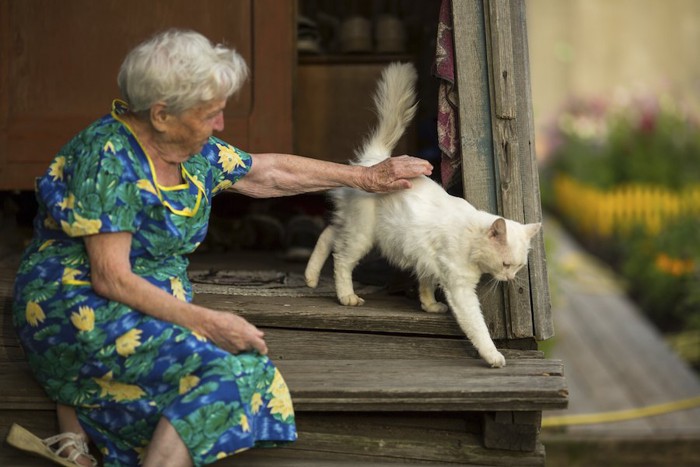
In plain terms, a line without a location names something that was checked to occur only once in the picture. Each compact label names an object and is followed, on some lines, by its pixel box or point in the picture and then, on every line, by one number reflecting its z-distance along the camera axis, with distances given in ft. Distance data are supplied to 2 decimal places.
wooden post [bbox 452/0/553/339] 23.63
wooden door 29.96
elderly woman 18.20
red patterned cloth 24.27
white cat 22.49
